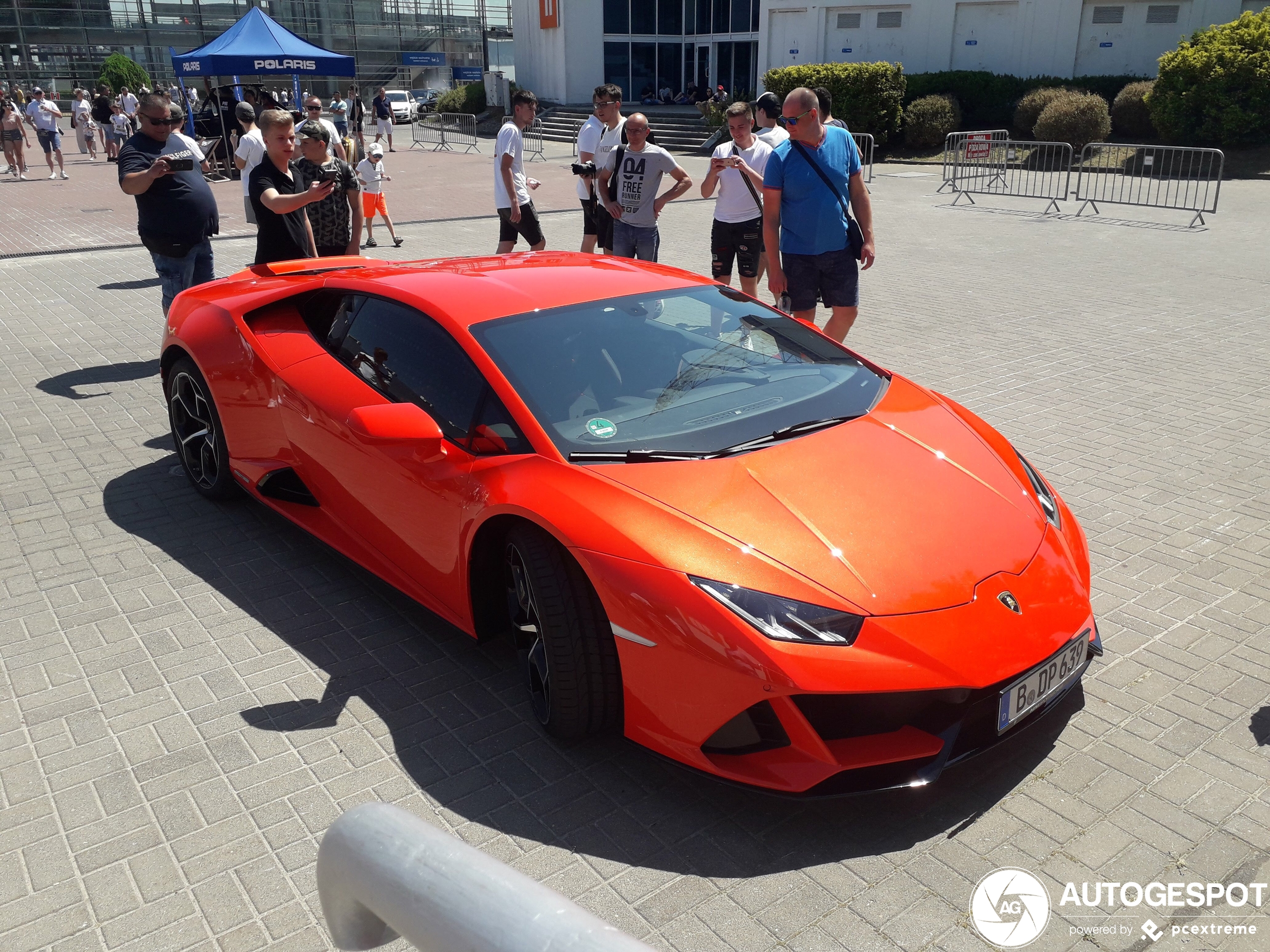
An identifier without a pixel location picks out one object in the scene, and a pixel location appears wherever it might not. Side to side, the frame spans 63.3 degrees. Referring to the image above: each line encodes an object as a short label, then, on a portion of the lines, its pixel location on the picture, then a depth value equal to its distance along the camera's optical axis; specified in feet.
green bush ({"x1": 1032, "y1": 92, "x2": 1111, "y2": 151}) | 83.30
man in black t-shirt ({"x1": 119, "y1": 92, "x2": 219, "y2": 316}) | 23.43
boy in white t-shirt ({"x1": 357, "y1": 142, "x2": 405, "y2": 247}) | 42.37
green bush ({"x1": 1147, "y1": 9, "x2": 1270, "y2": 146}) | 76.33
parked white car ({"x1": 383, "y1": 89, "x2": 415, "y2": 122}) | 150.92
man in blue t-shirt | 21.03
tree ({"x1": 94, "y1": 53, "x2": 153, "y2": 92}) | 154.10
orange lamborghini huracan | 9.23
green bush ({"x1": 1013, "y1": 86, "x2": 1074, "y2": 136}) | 88.22
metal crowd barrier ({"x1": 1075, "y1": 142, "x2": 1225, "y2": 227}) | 59.72
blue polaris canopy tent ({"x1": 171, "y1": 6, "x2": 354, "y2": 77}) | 66.95
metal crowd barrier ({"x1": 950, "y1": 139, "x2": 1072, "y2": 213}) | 67.36
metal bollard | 2.71
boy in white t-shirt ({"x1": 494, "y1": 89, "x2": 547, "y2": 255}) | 30.99
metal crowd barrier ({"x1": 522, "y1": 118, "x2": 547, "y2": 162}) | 95.20
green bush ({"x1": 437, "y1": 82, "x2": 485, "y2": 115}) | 139.54
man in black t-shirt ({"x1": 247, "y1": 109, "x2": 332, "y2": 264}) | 21.93
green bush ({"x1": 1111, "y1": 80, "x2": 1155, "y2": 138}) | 85.92
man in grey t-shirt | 27.78
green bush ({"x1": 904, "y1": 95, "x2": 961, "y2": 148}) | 92.07
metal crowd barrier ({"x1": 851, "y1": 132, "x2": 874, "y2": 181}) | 82.99
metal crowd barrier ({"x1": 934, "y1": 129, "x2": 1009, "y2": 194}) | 67.62
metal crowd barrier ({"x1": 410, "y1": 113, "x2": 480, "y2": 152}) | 114.73
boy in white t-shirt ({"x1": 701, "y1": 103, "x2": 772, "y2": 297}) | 27.35
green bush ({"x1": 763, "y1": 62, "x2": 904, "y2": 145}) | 92.89
